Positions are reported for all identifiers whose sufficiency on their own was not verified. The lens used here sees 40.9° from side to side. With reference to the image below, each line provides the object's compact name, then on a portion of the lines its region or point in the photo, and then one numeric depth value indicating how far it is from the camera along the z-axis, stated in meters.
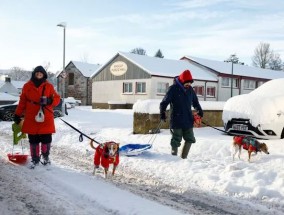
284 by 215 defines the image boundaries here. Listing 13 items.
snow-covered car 9.59
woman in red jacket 6.59
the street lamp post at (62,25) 23.64
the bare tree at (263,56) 81.56
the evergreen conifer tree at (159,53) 80.22
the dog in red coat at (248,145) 7.82
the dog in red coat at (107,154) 6.04
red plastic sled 7.05
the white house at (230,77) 35.50
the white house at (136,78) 30.89
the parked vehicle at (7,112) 18.25
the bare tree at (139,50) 92.94
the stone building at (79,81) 44.00
